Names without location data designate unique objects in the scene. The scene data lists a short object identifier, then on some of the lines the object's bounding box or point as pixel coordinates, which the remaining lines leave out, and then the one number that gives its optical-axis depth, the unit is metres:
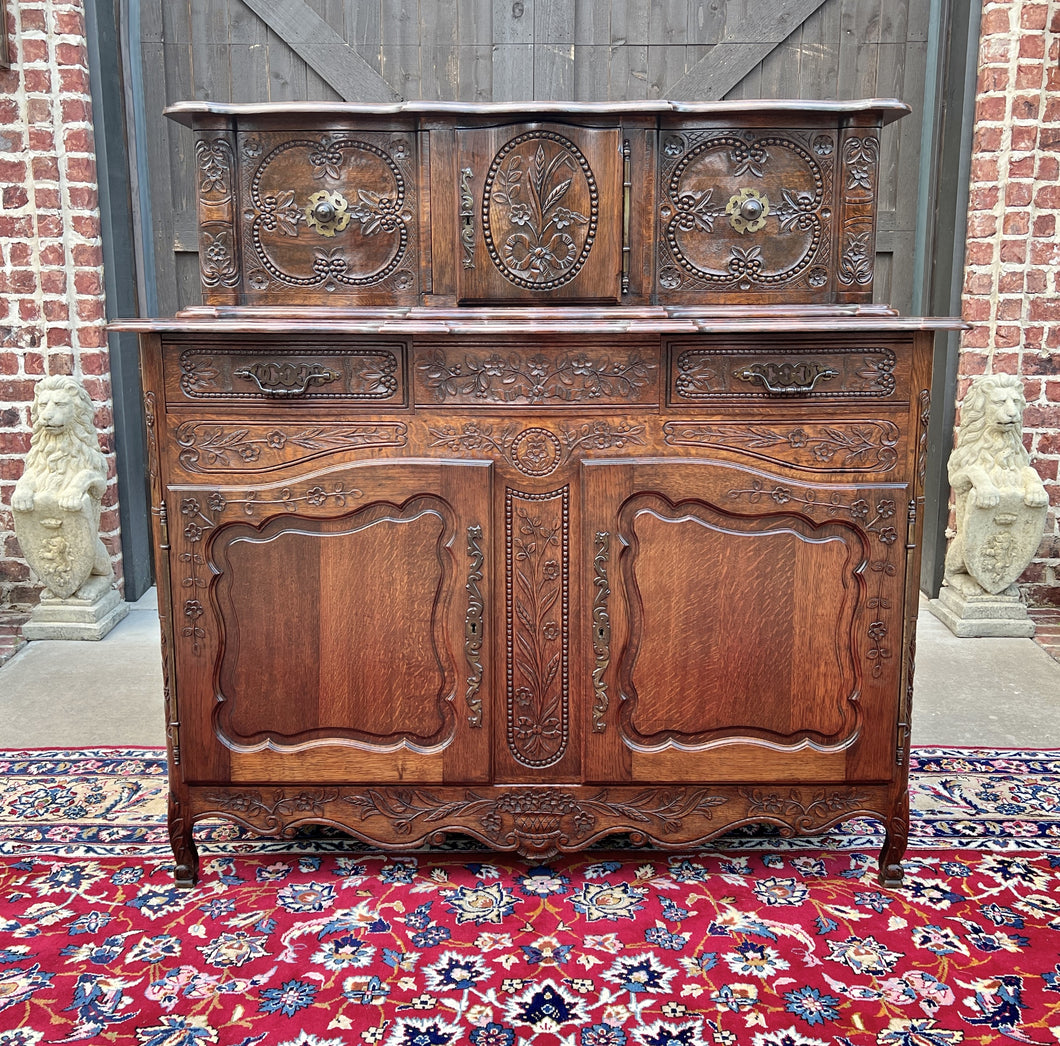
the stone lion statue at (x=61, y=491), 3.57
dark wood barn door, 3.83
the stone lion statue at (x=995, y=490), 3.61
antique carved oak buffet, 2.04
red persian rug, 1.80
